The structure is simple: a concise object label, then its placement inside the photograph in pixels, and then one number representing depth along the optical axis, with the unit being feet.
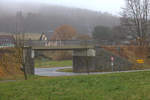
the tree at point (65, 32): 289.29
